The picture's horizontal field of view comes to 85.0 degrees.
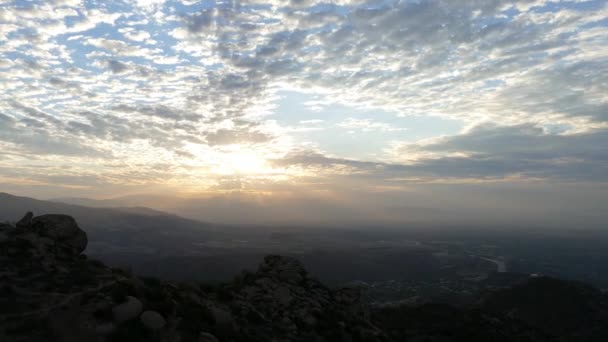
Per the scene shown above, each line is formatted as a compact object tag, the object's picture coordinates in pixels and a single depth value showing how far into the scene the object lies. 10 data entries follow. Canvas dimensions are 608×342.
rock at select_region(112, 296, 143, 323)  23.97
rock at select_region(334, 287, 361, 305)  48.31
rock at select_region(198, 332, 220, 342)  24.68
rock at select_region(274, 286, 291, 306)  41.44
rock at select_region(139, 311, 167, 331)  24.02
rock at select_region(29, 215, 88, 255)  37.62
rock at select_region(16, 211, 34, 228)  37.67
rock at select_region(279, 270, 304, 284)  47.15
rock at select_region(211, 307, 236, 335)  29.06
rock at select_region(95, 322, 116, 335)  22.59
